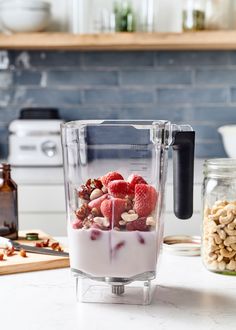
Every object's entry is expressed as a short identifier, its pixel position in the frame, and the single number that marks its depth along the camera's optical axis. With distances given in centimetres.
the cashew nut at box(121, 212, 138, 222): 91
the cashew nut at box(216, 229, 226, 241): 104
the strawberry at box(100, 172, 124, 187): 93
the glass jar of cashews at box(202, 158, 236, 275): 104
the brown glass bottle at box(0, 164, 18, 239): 125
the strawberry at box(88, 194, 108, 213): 91
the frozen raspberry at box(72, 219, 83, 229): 93
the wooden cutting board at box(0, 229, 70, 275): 106
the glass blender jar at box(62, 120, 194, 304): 91
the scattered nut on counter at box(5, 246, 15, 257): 112
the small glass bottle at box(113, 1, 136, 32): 248
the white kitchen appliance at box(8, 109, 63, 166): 243
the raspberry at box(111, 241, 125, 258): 92
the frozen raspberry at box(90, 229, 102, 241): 92
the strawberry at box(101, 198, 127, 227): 90
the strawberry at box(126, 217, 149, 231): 91
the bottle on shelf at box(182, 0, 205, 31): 244
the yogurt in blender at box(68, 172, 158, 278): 91
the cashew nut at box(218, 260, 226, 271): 105
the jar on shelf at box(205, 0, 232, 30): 245
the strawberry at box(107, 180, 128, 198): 91
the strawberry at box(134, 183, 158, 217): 91
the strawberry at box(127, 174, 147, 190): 92
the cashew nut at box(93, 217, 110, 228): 91
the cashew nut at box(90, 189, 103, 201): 92
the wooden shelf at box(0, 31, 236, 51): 238
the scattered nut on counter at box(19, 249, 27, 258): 110
